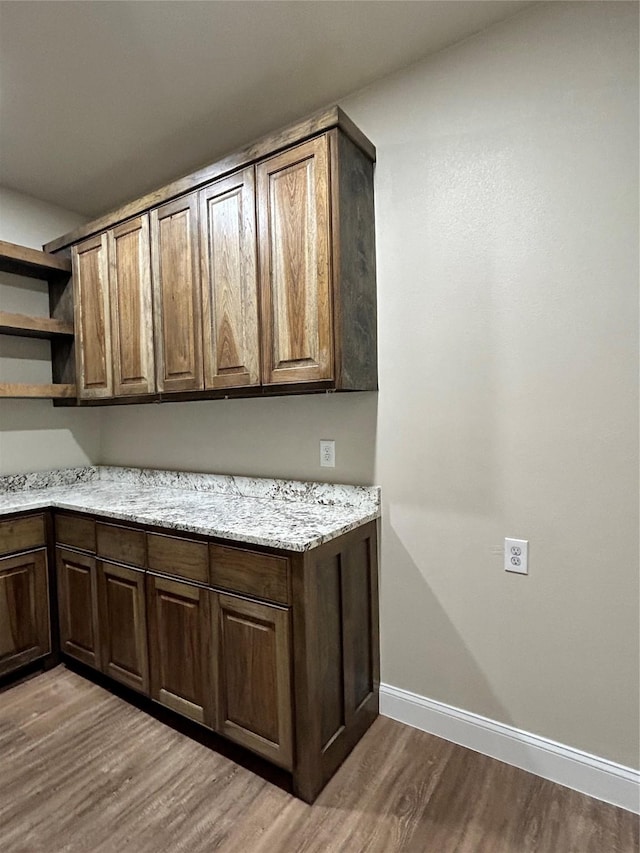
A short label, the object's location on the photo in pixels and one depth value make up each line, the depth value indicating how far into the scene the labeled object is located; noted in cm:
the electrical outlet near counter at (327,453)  217
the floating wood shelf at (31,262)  262
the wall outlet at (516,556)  172
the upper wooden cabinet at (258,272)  177
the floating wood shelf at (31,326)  259
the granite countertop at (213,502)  172
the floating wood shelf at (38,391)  260
